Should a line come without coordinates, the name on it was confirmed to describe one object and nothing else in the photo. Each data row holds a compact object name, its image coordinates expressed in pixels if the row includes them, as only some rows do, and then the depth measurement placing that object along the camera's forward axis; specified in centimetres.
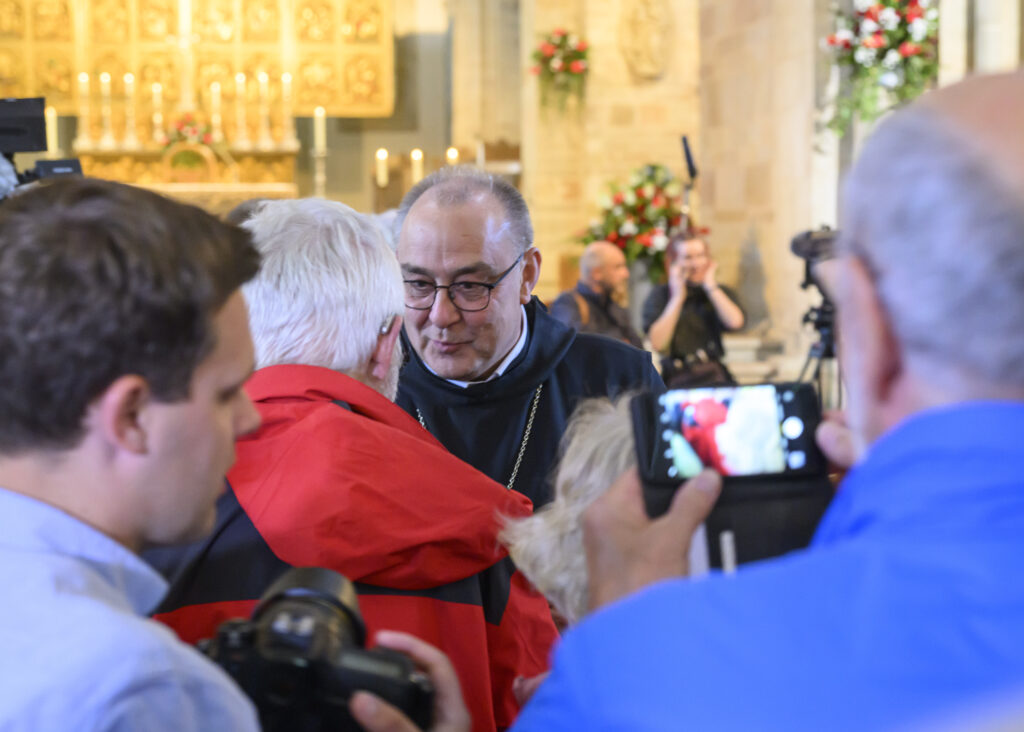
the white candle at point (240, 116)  967
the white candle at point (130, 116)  964
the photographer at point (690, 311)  573
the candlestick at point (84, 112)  962
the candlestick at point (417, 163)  776
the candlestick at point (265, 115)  974
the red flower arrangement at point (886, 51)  614
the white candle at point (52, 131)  968
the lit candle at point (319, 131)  891
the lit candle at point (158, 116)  949
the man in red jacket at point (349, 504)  139
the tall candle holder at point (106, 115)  950
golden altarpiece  968
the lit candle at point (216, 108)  977
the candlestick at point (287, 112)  978
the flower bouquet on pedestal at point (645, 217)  736
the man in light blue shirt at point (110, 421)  83
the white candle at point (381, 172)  814
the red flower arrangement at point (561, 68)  819
